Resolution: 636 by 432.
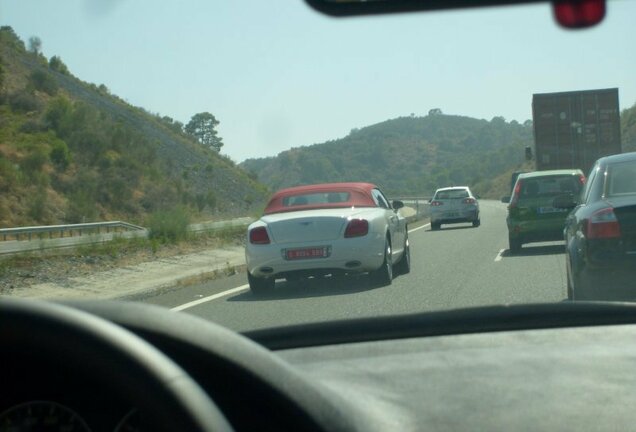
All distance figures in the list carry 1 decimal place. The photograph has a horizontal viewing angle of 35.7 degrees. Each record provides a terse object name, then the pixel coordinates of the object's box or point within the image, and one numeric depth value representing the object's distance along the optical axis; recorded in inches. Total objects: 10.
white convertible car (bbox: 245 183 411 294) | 494.6
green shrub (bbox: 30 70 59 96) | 2224.7
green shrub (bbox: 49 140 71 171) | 1758.1
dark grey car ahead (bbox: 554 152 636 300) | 332.5
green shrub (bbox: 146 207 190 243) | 914.7
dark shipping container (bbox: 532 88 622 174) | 1246.9
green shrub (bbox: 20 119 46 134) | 1903.3
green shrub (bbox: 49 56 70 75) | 2653.5
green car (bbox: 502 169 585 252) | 703.1
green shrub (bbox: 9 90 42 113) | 2033.7
